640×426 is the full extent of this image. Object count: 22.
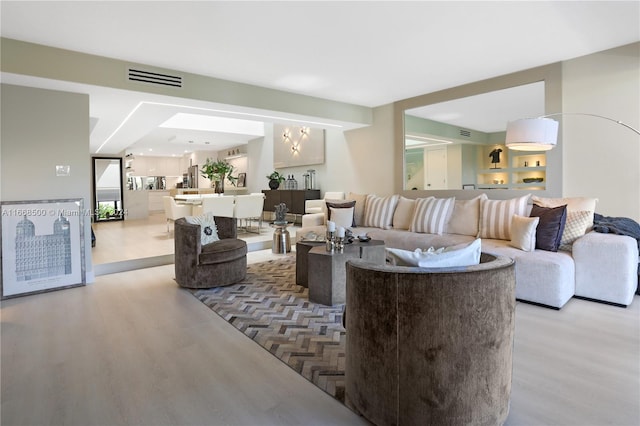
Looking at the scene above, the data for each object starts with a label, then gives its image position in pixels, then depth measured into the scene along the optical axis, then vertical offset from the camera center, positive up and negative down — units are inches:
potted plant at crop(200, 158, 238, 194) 339.7 +29.1
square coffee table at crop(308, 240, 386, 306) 130.4 -27.7
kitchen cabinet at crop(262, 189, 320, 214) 336.5 +3.3
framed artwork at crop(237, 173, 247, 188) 457.4 +27.4
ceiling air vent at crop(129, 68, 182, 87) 166.7 +60.1
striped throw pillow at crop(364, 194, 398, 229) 221.3 -7.1
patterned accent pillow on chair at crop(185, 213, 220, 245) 165.5 -12.3
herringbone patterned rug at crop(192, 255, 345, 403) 87.9 -39.5
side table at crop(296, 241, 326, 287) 155.6 -26.5
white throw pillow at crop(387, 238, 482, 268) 64.4 -10.7
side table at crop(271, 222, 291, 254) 231.1 -26.0
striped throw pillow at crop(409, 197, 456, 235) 191.3 -8.8
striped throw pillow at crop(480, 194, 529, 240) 166.7 -7.7
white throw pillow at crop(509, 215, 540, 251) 142.9 -14.1
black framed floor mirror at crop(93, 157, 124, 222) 437.7 +17.7
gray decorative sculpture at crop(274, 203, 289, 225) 238.7 -8.2
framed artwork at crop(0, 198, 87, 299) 147.6 -18.7
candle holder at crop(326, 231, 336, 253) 138.8 -16.1
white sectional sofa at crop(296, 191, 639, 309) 128.0 -19.2
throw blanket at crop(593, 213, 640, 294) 137.9 -11.1
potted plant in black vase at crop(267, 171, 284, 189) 374.0 +22.2
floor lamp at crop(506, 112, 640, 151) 138.8 +26.4
